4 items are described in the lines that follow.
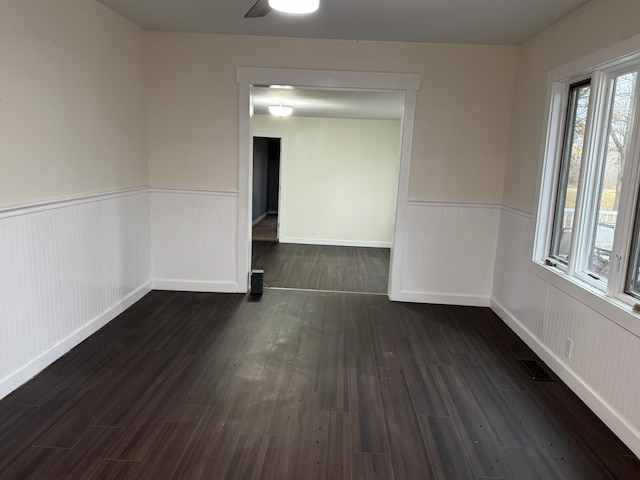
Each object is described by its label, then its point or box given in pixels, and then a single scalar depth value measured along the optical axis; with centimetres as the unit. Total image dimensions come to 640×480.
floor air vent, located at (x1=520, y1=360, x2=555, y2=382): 308
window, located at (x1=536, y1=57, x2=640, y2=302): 252
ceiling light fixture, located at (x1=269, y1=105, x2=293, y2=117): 670
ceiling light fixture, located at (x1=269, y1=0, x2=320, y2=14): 208
